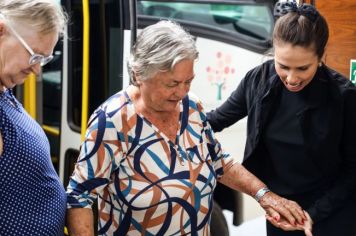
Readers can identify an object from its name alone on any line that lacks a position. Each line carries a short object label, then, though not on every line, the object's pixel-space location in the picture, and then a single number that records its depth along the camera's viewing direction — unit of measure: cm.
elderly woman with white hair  171
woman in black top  191
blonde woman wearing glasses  145
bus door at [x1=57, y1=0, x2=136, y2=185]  316
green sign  240
